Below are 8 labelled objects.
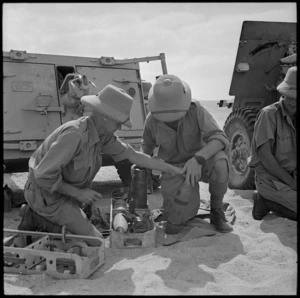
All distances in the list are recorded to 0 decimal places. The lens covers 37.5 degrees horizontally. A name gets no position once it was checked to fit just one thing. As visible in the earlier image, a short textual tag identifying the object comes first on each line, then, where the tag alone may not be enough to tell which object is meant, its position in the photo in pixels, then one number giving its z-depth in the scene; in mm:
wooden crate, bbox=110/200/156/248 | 3723
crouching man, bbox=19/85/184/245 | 3422
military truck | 6309
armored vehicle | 5891
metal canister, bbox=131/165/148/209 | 4172
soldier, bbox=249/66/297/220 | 4375
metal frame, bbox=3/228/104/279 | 3068
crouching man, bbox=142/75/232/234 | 3867
